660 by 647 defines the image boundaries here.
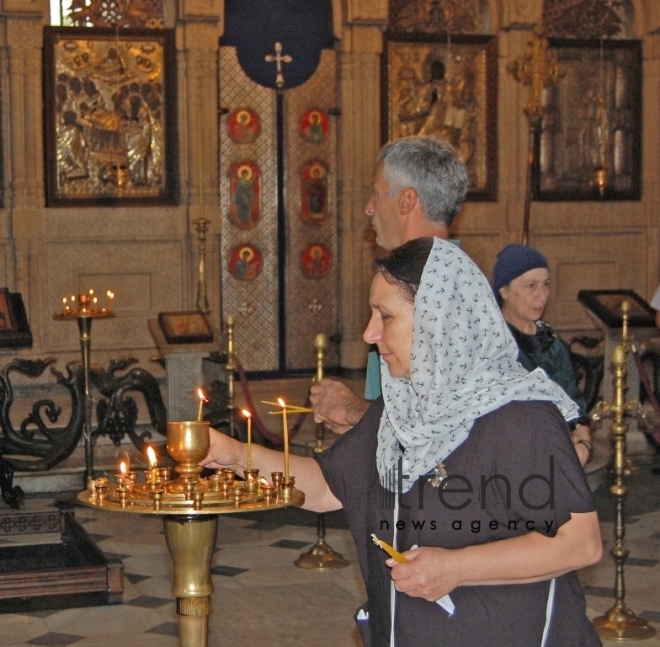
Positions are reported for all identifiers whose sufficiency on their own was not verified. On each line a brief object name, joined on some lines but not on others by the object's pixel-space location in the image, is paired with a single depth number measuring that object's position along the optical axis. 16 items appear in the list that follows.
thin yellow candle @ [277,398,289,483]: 4.69
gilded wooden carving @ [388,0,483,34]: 24.15
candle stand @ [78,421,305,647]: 4.40
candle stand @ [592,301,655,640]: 9.98
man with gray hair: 6.48
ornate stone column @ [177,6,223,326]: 22.63
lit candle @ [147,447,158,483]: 4.56
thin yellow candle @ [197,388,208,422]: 4.74
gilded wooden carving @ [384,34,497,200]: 23.97
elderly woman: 8.47
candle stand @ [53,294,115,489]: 13.89
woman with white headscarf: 4.40
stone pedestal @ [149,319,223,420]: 16.96
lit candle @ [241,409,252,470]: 4.78
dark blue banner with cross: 23.41
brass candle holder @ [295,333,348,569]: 12.10
